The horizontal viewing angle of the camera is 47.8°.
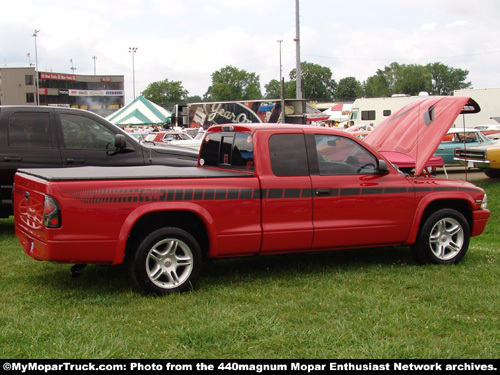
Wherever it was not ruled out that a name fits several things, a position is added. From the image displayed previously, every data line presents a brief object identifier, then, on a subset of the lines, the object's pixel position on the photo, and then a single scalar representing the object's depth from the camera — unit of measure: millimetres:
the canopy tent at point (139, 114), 45094
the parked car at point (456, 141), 18641
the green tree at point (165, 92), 151875
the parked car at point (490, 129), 25253
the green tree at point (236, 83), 150875
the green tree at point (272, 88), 174062
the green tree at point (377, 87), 151250
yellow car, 14695
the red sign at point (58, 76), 108750
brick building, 99500
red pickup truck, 5059
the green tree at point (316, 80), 153000
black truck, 8211
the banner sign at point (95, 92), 113500
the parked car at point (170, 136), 28000
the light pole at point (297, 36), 34812
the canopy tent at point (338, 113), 67950
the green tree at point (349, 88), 162550
